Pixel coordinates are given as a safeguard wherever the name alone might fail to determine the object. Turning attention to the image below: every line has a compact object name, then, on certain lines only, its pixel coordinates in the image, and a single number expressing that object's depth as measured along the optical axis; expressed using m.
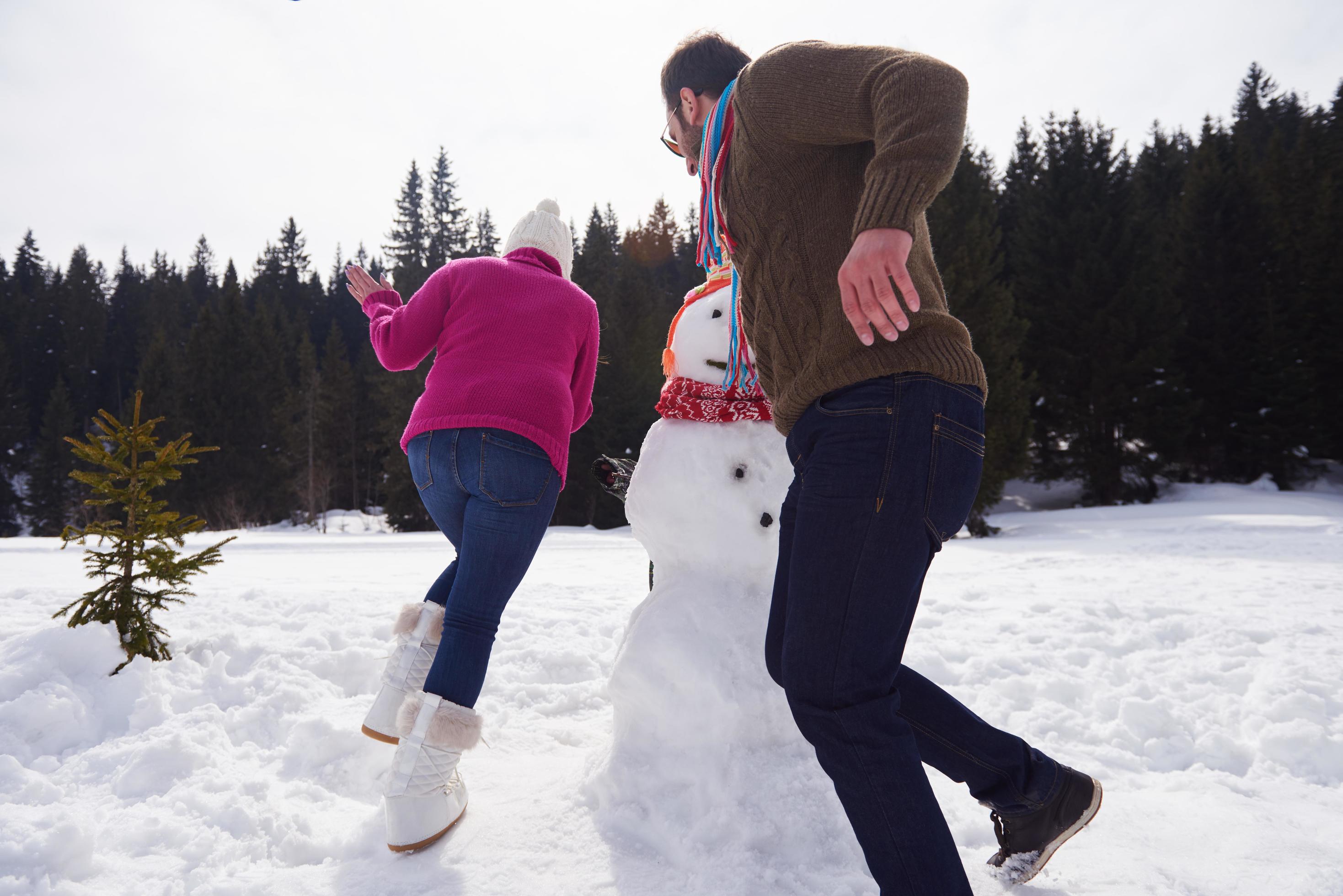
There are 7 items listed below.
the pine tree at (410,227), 42.22
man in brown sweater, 1.20
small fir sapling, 3.01
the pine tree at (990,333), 13.32
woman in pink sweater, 2.09
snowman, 1.99
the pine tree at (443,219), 40.84
